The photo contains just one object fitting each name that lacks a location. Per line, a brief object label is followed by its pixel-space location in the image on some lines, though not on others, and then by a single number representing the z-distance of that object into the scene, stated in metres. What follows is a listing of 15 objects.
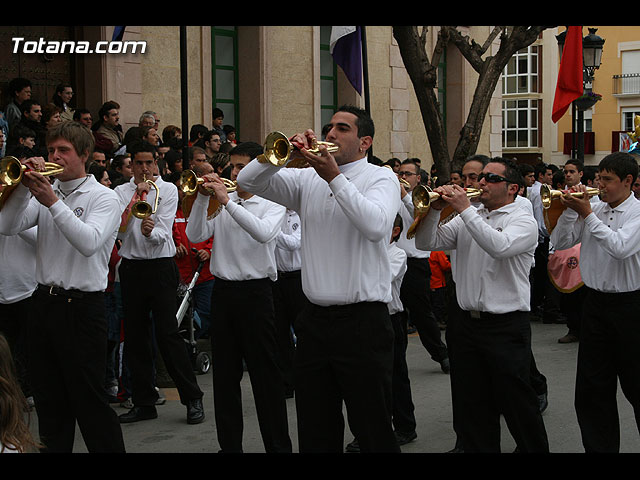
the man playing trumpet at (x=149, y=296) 7.30
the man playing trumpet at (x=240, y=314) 6.05
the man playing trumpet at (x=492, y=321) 5.44
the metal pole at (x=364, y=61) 12.51
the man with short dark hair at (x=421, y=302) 9.17
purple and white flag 13.62
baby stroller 9.09
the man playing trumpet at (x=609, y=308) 5.83
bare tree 14.37
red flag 14.59
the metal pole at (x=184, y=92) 9.83
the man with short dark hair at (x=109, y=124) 11.88
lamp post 16.44
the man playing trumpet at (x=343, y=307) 4.65
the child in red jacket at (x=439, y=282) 11.50
